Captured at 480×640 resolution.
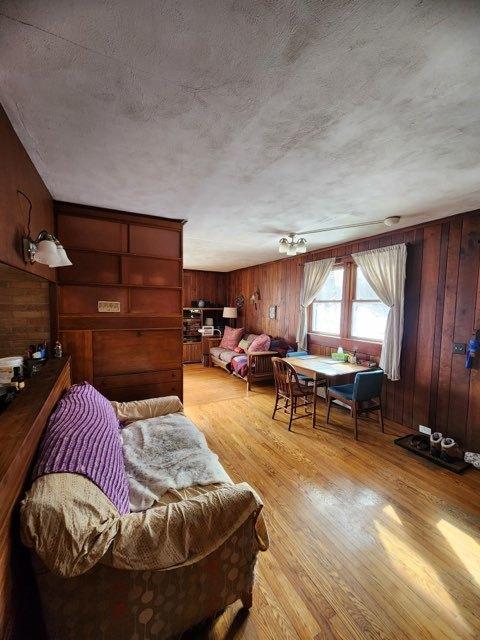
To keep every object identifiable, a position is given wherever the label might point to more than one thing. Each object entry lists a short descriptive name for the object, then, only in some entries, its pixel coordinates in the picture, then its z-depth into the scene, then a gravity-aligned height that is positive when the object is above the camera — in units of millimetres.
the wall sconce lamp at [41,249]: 1579 +300
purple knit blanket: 1094 -683
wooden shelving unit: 6733 -623
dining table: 3148 -792
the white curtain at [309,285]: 4227 +321
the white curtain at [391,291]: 3117 +182
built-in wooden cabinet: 2580 -5
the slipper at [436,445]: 2588 -1348
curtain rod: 3849 +718
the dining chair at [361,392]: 2906 -999
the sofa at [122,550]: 896 -943
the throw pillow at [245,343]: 5748 -893
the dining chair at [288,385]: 3203 -1028
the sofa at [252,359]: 4777 -1095
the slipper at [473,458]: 2469 -1415
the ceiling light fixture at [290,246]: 3280 +714
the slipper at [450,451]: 2516 -1372
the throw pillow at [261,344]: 5083 -793
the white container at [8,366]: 1496 -409
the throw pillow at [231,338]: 6234 -855
